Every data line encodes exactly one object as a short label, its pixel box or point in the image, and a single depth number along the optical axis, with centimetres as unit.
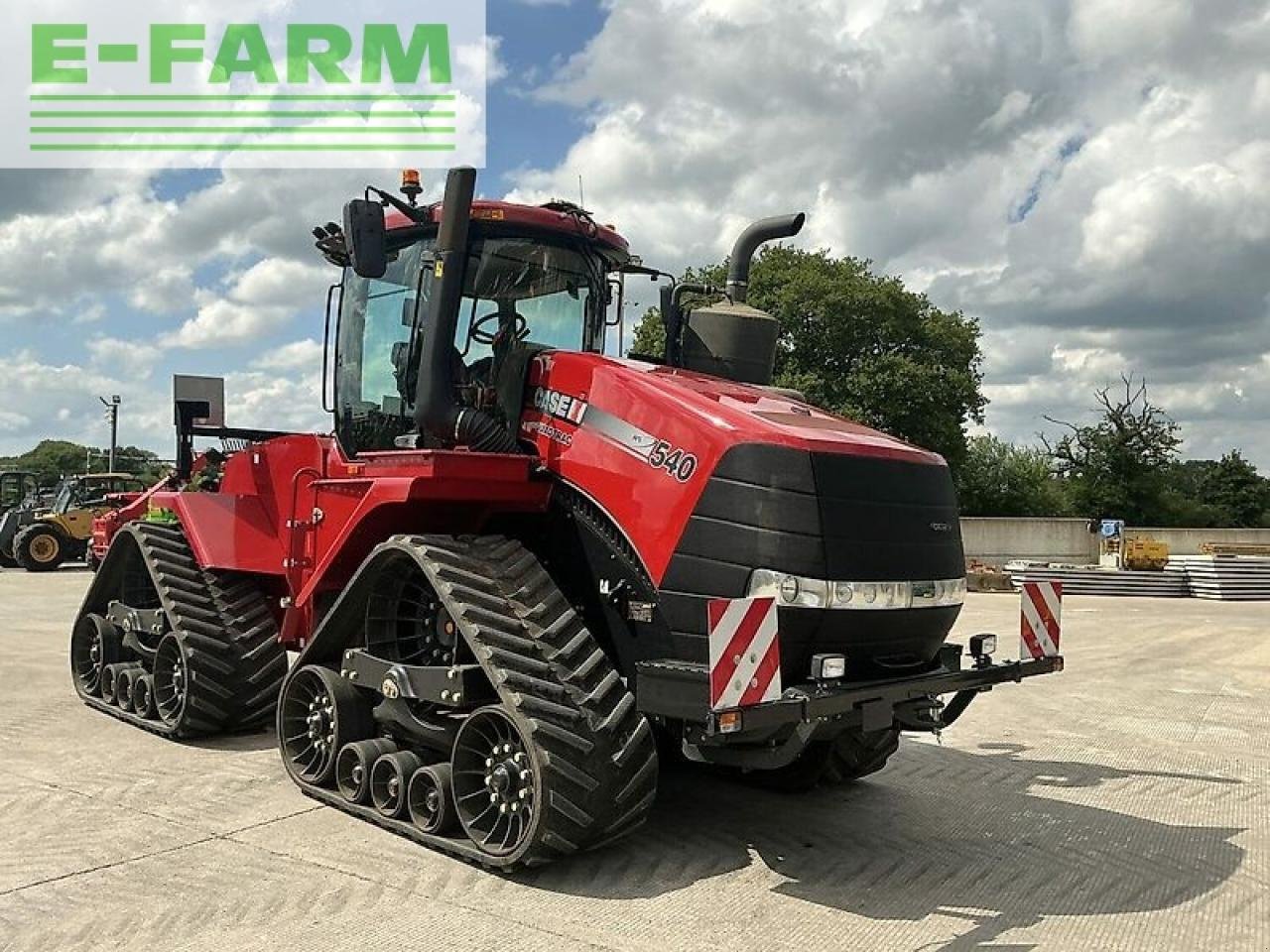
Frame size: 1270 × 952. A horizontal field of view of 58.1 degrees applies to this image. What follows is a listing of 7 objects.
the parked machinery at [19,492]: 2841
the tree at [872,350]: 3866
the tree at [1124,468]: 4953
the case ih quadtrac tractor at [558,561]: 478
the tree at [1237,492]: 6444
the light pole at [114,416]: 4205
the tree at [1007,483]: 5172
